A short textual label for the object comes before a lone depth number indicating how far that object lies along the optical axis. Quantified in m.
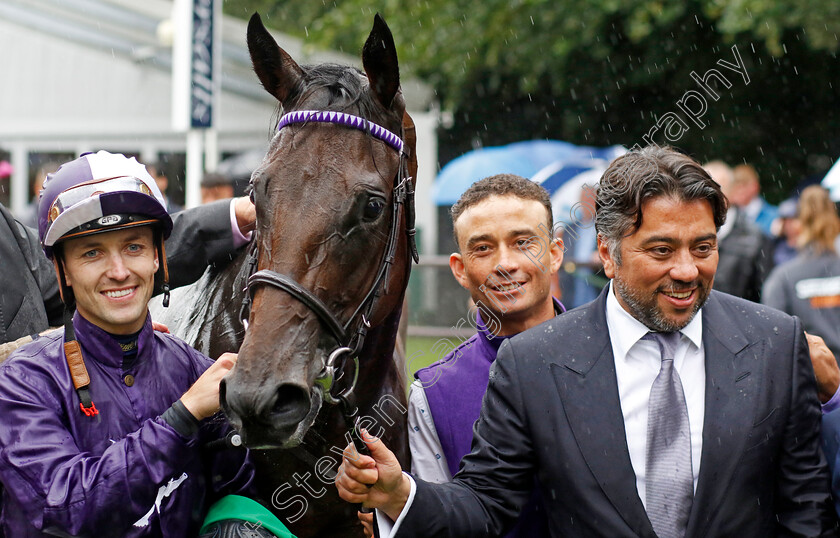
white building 14.47
